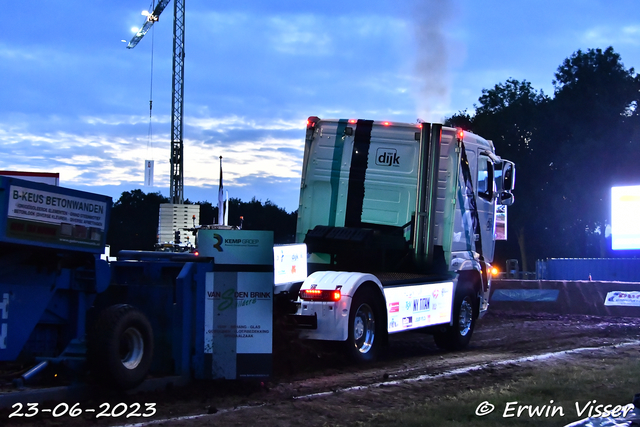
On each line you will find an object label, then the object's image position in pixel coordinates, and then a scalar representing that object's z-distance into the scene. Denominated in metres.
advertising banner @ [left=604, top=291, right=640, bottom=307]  19.83
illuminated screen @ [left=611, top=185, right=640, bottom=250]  34.97
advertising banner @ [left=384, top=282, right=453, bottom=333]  11.55
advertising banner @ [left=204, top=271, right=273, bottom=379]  8.51
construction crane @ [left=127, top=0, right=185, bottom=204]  59.00
